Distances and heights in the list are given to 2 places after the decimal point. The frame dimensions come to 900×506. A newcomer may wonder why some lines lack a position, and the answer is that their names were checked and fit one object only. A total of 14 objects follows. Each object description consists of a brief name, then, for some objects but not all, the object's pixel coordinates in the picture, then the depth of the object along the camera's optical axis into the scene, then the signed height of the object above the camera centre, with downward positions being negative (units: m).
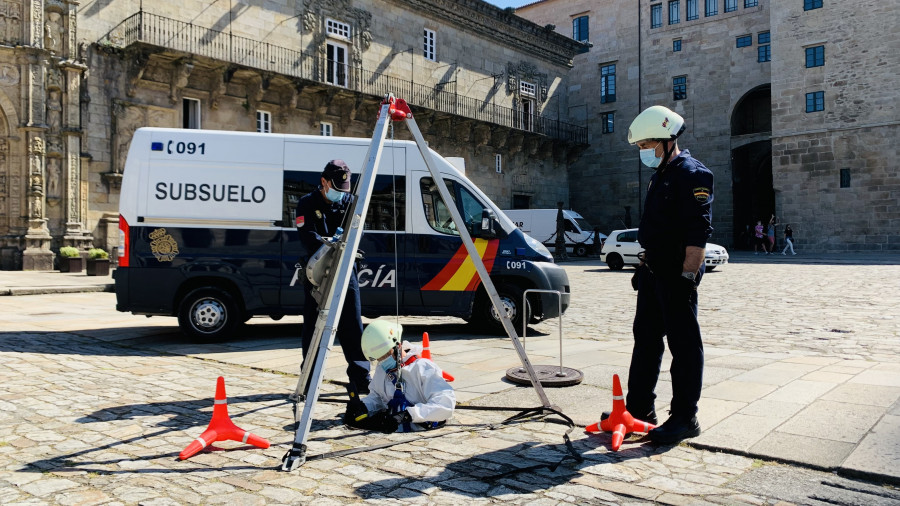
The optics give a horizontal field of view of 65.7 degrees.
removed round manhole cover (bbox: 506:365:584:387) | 6.08 -1.14
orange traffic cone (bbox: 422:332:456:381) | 6.09 -0.85
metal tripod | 3.96 -0.16
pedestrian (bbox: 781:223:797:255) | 33.47 +0.60
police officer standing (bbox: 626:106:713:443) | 4.23 -0.07
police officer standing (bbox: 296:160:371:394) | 5.47 +0.13
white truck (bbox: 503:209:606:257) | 33.88 +1.08
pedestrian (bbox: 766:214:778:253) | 34.62 +0.71
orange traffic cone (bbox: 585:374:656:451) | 4.46 -1.10
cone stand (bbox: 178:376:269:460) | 4.29 -1.13
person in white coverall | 4.65 -0.99
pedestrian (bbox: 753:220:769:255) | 35.88 +0.65
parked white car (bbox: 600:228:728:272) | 24.91 +0.01
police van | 8.67 +0.21
